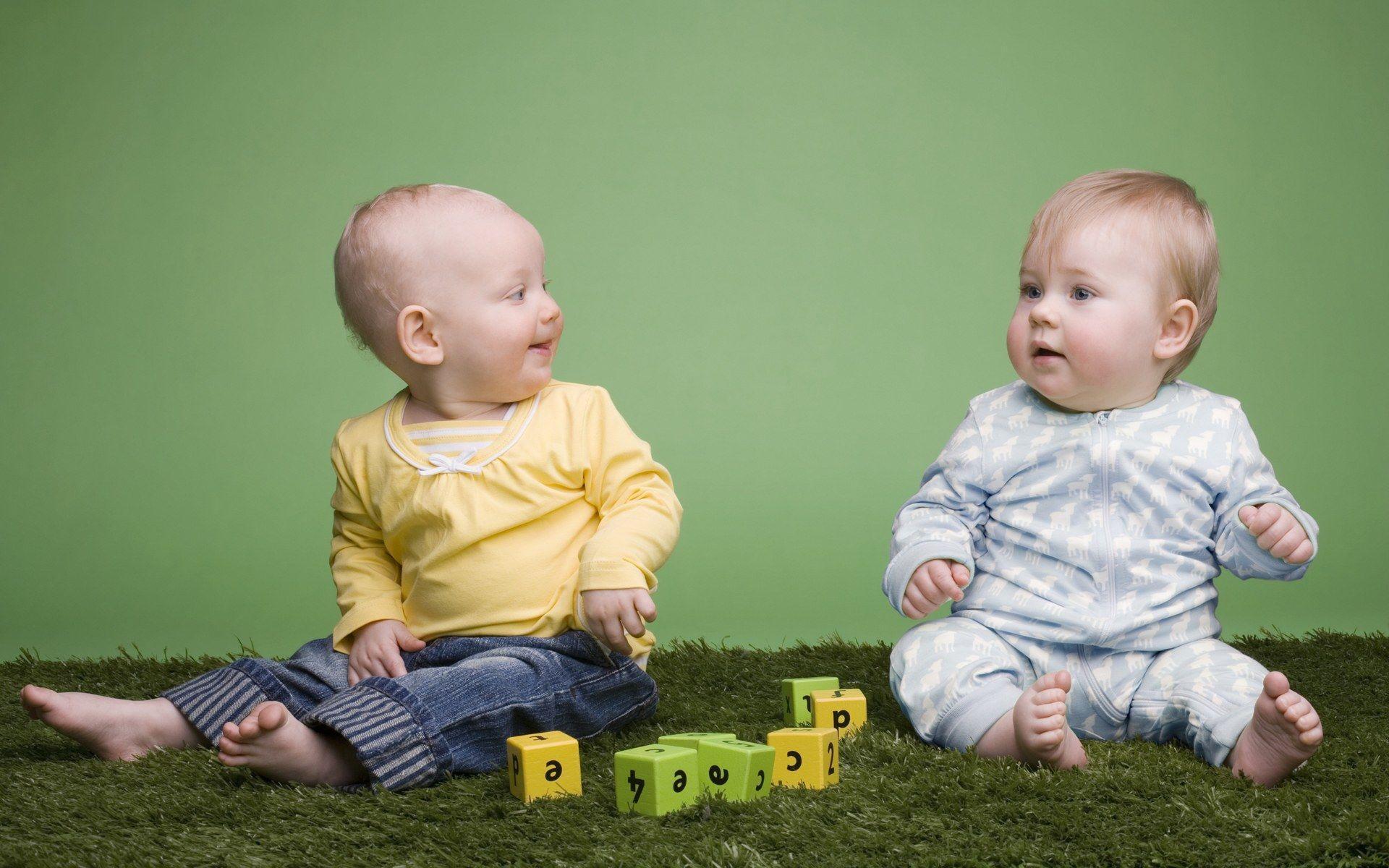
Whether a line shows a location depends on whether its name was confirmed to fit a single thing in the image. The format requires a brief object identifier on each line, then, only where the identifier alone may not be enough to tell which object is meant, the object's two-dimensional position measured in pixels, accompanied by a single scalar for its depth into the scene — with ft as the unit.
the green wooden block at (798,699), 6.51
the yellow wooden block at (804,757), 5.26
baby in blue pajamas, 6.05
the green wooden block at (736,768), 5.04
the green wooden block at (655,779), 4.92
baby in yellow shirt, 6.18
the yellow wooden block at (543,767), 5.20
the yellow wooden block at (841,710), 6.21
